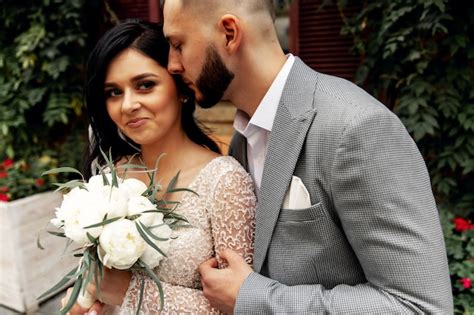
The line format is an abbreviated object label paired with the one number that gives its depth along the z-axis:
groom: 1.07
